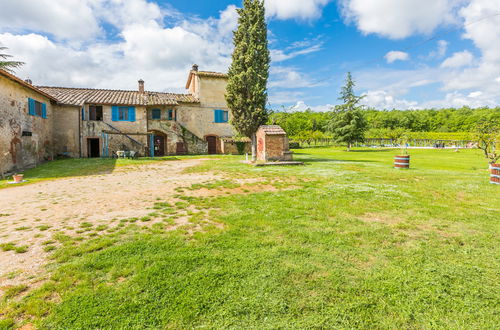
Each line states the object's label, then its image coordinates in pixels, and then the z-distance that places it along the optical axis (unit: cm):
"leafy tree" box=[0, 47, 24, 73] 1660
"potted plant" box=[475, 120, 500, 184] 1357
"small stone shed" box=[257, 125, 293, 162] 1730
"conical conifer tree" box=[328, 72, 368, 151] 4005
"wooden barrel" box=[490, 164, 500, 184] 969
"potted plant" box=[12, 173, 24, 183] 1126
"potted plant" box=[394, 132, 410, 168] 1412
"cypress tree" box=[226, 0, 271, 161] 1798
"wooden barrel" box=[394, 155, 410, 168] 1411
